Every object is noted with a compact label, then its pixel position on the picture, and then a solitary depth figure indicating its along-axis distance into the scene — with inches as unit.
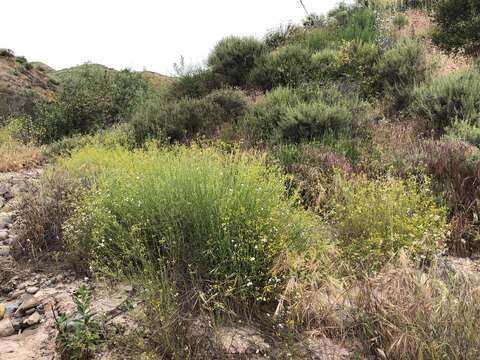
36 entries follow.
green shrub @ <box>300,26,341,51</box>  497.3
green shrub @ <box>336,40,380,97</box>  381.1
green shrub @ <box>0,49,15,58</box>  780.0
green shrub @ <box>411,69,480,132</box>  276.8
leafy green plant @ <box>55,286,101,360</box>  103.7
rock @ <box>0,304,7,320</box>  129.1
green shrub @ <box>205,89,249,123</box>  350.6
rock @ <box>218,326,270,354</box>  105.2
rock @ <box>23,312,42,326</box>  123.9
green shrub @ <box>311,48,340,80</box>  405.7
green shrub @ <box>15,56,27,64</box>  793.6
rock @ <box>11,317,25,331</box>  123.8
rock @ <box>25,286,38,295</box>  140.8
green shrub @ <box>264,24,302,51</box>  599.2
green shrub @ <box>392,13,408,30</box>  528.1
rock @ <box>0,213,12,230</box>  194.6
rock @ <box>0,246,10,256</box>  164.7
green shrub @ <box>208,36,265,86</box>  479.2
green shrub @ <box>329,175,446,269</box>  134.9
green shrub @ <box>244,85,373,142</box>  280.7
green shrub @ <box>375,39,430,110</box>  354.0
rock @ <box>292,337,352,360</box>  103.6
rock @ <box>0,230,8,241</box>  179.2
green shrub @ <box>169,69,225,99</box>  451.5
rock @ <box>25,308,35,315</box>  129.4
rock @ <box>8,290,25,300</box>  140.7
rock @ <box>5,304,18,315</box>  132.0
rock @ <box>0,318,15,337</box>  121.6
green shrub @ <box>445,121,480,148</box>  230.2
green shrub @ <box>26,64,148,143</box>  539.8
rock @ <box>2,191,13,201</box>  248.8
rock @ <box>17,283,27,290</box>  145.0
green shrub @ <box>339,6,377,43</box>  477.4
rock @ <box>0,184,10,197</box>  256.1
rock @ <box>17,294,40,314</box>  130.6
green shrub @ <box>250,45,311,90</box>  412.8
